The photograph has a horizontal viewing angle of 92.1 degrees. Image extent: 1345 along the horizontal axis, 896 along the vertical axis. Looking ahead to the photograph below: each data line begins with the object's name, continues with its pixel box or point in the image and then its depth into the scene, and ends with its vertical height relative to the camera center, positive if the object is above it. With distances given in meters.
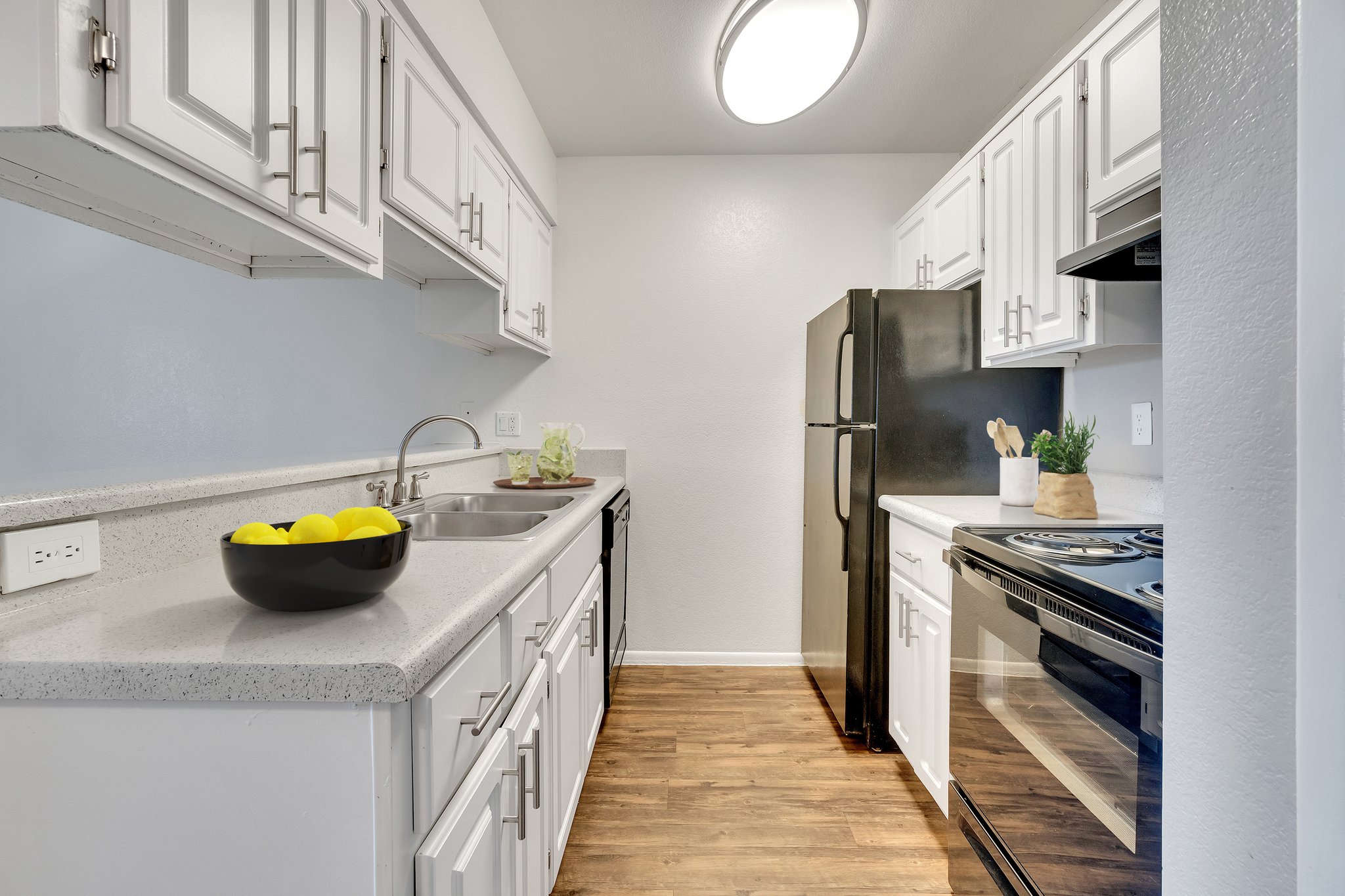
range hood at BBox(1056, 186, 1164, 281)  1.08 +0.38
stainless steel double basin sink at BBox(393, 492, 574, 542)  1.78 -0.21
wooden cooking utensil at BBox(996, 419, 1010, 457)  2.13 +0.01
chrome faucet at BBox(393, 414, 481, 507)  1.75 -0.10
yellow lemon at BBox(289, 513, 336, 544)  0.85 -0.11
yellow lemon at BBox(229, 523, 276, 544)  0.82 -0.11
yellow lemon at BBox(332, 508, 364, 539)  0.92 -0.11
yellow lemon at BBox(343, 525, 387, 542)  0.87 -0.12
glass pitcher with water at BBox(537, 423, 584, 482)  2.68 -0.04
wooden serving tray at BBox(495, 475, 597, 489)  2.56 -0.15
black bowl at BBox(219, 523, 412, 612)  0.79 -0.16
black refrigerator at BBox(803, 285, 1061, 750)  2.29 +0.11
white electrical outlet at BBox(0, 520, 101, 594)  0.81 -0.15
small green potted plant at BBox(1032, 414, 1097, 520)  1.80 -0.08
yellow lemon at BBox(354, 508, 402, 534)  0.92 -0.11
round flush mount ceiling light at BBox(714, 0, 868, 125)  1.91 +1.27
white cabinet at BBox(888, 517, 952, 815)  1.84 -0.69
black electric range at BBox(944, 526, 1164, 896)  0.96 -0.47
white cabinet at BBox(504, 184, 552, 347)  2.46 +0.72
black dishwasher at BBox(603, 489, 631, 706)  2.38 -0.53
